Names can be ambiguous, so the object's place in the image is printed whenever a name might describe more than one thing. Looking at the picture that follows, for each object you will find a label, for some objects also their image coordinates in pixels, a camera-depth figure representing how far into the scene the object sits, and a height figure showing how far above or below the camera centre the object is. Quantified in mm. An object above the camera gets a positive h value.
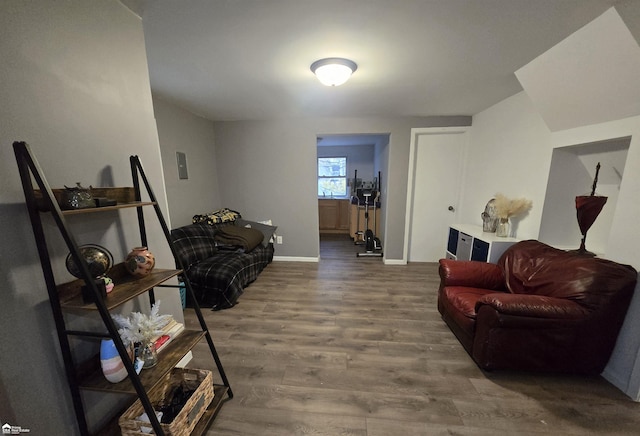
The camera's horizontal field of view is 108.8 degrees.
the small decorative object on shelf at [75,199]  890 -64
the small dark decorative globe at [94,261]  947 -335
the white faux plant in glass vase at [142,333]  1054 -704
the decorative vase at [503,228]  2480 -521
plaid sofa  2502 -975
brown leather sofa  1437 -899
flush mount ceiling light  1775 +870
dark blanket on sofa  3148 -776
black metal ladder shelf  784 -481
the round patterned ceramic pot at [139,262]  1154 -404
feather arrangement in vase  2314 -307
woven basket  1072 -1165
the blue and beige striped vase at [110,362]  986 -770
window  6141 +124
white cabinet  2373 -732
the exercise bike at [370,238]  4215 -1091
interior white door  3494 -126
